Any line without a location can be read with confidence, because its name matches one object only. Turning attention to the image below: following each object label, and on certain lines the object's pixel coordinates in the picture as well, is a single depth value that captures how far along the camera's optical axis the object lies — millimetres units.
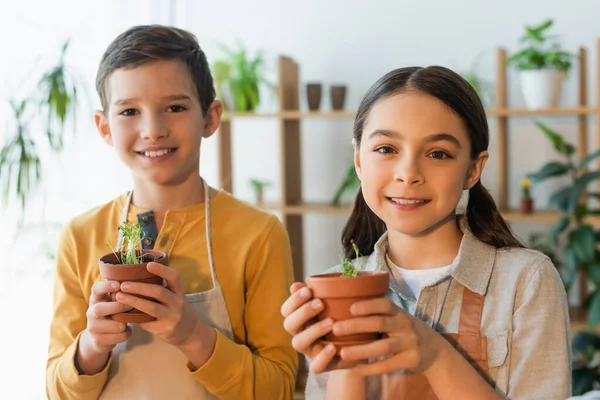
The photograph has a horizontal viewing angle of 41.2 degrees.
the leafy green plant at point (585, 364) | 3742
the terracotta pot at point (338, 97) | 4441
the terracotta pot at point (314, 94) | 4441
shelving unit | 4090
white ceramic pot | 4027
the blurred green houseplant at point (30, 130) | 3098
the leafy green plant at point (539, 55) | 4016
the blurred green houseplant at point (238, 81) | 4453
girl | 1417
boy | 1621
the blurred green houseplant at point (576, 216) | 3770
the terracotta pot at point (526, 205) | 4133
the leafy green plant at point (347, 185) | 4379
